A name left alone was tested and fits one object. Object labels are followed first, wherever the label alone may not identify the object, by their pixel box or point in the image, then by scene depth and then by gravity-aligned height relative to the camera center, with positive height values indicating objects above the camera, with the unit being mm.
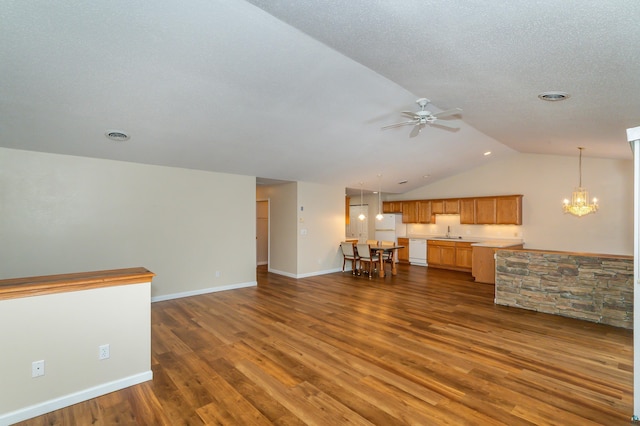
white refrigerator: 10510 -565
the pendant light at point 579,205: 5977 +109
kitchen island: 7047 -1159
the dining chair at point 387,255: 8214 -1154
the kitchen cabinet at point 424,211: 9676 +16
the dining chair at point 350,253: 8094 -1113
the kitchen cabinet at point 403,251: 10141 -1333
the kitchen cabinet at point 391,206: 10452 +181
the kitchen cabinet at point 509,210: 7888 +26
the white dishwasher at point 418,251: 9594 -1257
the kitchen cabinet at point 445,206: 9094 +159
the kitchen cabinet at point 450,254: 8516 -1243
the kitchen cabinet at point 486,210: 8328 +31
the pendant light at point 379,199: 9028 +425
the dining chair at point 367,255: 7785 -1107
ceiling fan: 3508 +1112
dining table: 7766 -1034
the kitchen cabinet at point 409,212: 9992 -12
